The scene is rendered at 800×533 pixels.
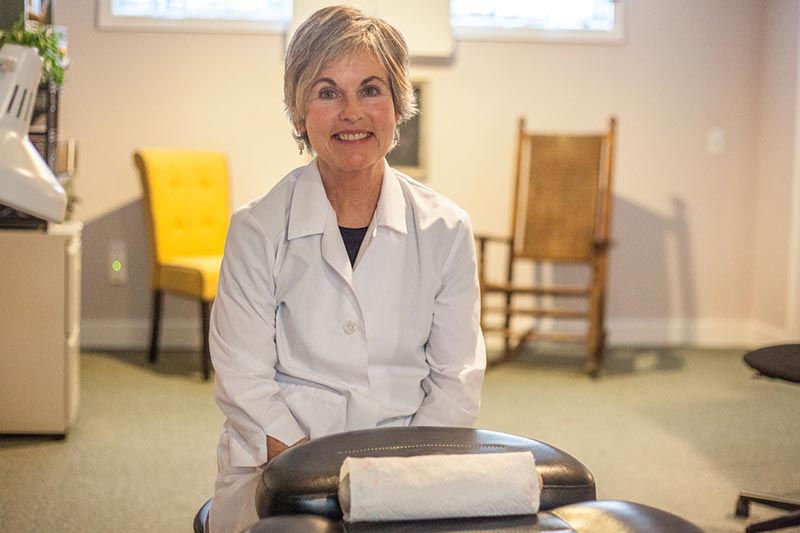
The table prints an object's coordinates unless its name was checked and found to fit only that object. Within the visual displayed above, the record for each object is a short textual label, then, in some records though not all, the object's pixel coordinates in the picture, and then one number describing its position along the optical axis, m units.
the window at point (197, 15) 4.89
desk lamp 1.71
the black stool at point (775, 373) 2.39
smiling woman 1.58
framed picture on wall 5.07
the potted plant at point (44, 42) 2.98
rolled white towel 1.09
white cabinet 3.18
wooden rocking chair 4.69
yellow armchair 4.42
